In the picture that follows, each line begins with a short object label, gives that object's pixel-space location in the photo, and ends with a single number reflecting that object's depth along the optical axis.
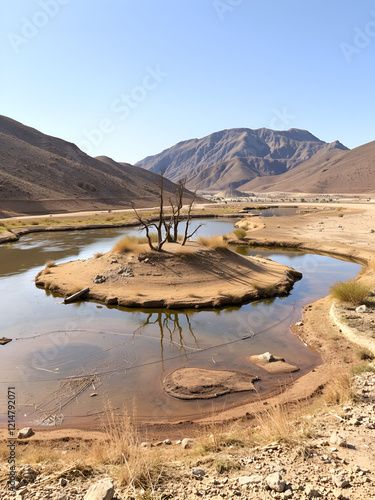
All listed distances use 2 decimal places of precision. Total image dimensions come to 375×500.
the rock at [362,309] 11.63
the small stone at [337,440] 4.84
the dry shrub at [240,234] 29.51
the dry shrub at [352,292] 12.45
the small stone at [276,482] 3.99
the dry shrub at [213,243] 18.09
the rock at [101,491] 3.88
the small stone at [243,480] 4.18
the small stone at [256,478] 4.18
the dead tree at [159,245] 17.25
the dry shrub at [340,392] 6.43
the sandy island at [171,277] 14.04
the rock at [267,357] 9.25
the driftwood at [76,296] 14.16
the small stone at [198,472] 4.46
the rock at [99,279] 15.74
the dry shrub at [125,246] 17.52
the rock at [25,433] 6.21
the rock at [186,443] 5.73
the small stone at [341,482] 3.97
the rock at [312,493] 3.89
